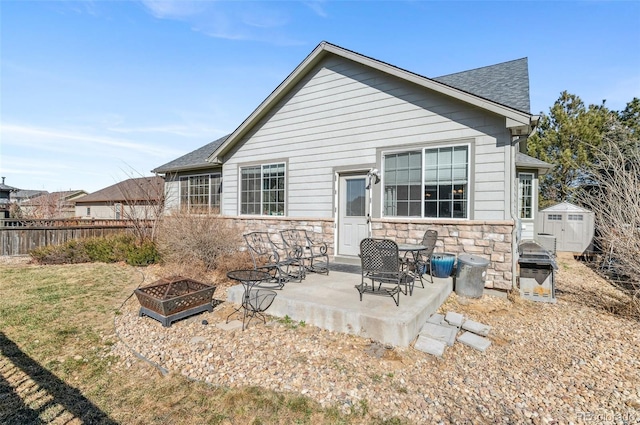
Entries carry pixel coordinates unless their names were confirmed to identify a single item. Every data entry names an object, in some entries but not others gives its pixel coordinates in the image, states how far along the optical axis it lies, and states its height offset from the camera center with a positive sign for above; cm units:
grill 595 -129
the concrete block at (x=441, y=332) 396 -161
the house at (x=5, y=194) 1998 +108
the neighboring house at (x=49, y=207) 2053 +12
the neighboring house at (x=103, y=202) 2580 +70
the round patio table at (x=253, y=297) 465 -139
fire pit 450 -140
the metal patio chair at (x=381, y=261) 448 -74
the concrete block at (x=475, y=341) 386 -168
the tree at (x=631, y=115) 1997 +697
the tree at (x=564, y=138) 1833 +479
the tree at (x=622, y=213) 507 +3
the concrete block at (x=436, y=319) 449 -161
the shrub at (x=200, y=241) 775 -80
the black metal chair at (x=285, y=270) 540 -127
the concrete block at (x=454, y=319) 446 -158
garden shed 1230 -53
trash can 577 -120
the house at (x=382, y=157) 616 +143
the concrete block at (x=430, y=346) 364 -164
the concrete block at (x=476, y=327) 426 -164
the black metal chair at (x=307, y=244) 709 -93
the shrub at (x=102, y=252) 918 -136
